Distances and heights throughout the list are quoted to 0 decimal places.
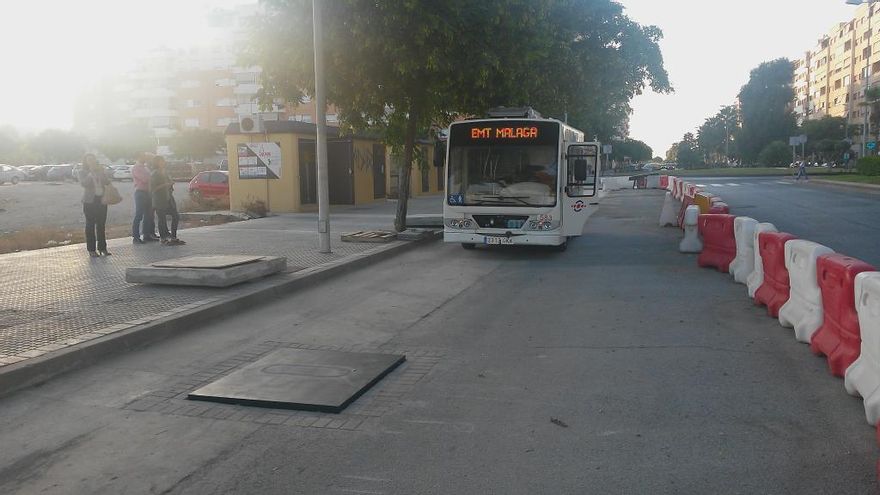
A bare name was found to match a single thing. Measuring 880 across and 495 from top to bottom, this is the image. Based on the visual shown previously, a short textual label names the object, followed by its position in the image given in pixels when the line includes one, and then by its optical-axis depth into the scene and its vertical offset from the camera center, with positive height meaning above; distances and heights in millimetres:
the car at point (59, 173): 61344 +162
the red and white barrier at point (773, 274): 7801 -1163
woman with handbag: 12344 -439
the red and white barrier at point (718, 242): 11086 -1140
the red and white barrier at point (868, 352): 4741 -1262
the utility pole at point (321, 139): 12781 +622
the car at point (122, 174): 60416 +43
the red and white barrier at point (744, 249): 9805 -1096
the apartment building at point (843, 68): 95938 +15490
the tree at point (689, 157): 122000 +2380
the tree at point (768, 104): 93250 +8581
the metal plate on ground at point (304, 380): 5262 -1650
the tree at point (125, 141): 91062 +4294
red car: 28625 -447
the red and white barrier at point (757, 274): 8734 -1277
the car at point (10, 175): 54978 +27
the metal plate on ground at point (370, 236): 15381 -1367
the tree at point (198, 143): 78125 +3345
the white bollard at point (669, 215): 19172 -1198
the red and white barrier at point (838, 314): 5535 -1158
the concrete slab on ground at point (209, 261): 9611 -1198
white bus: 13523 -197
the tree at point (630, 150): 89700 +3111
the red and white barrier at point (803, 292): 6570 -1162
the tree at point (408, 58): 14164 +2390
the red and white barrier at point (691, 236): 13336 -1224
